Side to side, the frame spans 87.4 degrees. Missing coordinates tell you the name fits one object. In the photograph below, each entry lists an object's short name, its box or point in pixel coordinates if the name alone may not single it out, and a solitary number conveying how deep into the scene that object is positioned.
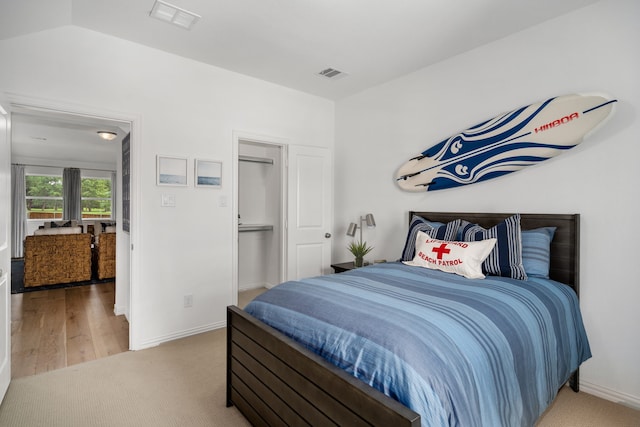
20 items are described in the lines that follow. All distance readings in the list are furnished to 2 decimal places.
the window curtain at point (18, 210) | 7.95
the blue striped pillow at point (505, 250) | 2.22
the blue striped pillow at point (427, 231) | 2.69
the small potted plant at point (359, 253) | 3.61
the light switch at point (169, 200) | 3.07
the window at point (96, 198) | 8.91
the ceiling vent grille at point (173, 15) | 2.35
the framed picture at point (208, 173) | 3.26
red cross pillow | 2.27
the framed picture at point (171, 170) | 3.04
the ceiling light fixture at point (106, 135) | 4.72
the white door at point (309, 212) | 4.00
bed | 1.15
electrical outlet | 3.21
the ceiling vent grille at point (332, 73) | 3.42
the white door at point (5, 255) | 2.07
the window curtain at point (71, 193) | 8.48
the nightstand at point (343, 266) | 3.62
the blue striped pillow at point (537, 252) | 2.28
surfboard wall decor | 2.29
